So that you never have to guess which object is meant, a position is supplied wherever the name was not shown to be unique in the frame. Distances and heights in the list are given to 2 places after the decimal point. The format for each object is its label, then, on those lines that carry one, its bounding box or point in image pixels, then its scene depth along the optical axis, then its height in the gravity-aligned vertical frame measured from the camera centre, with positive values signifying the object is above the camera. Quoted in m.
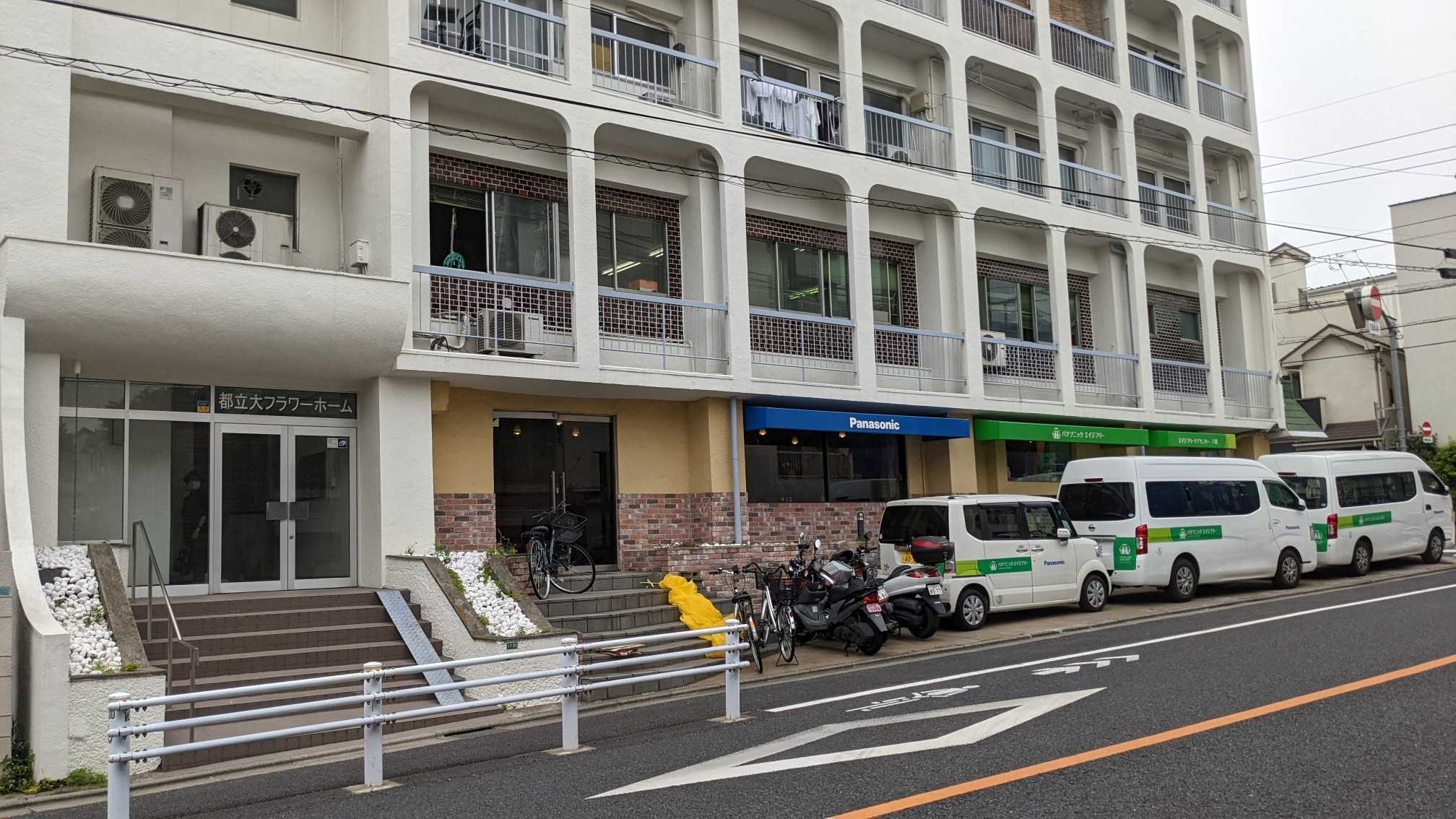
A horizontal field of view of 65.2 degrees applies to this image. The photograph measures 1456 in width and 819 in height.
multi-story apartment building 13.45 +3.84
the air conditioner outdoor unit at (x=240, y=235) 14.09 +3.81
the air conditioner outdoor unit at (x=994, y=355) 21.77 +2.89
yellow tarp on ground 14.74 -1.14
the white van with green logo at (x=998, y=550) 16.00 -0.63
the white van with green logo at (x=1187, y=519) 18.41 -0.33
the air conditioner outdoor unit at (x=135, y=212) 13.47 +3.93
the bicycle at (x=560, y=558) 14.63 -0.46
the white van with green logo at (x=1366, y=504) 21.91 -0.24
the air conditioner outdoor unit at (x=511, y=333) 15.73 +2.68
